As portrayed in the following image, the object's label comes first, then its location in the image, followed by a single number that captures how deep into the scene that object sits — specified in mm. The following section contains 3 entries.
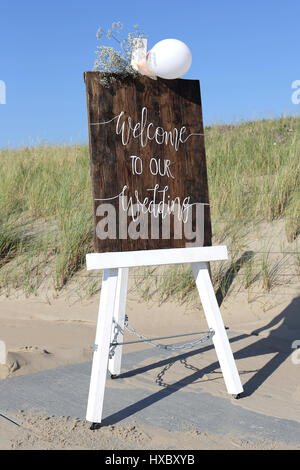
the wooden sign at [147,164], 2893
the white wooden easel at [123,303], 2787
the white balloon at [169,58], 2959
